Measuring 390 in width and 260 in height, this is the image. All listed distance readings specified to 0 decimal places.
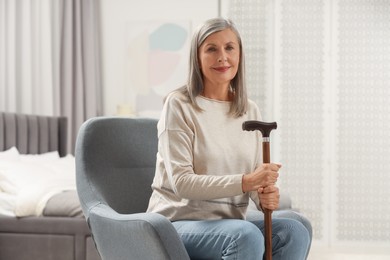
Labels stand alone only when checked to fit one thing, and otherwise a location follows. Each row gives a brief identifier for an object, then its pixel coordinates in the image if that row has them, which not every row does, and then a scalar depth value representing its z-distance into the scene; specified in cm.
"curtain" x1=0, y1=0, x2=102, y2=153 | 579
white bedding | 376
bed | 365
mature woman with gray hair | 198
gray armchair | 213
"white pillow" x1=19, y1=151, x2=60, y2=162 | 496
